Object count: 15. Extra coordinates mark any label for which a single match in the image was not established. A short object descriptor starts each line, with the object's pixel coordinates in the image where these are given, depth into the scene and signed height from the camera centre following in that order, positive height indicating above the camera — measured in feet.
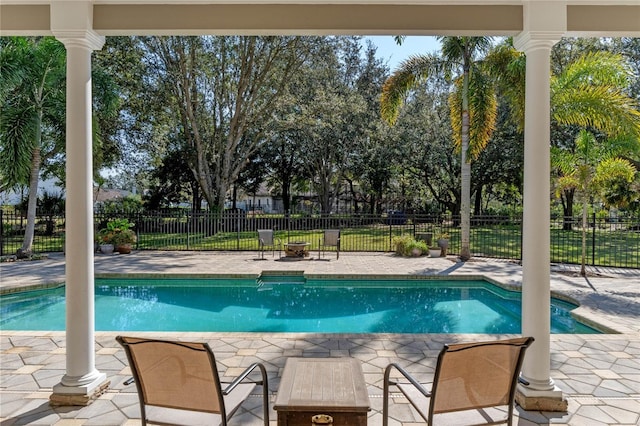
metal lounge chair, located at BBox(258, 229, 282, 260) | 35.70 -2.28
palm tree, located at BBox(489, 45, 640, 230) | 26.30 +7.85
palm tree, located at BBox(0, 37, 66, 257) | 32.48 +9.52
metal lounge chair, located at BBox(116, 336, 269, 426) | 6.85 -3.06
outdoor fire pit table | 35.40 -3.39
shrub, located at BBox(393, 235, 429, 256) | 37.96 -3.41
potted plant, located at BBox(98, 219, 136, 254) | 38.99 -2.55
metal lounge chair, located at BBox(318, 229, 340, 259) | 35.54 -2.37
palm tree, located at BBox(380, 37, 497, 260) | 35.01 +11.60
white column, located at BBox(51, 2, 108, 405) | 10.03 -0.14
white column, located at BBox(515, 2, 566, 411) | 9.89 +0.11
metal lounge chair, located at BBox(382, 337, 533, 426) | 6.90 -3.09
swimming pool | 20.13 -5.69
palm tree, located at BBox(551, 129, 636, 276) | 27.40 +3.35
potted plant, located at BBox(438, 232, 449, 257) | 37.93 -3.21
